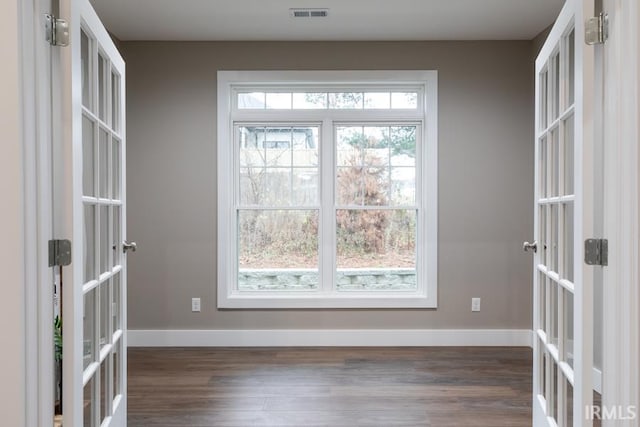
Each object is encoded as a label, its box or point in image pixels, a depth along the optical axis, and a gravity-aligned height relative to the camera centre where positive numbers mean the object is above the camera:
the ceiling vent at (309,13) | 3.52 +1.45
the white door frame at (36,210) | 1.51 +0.01
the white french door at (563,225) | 1.63 -0.06
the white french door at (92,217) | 1.64 -0.02
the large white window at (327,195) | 4.18 +0.14
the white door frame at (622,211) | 1.49 +0.00
